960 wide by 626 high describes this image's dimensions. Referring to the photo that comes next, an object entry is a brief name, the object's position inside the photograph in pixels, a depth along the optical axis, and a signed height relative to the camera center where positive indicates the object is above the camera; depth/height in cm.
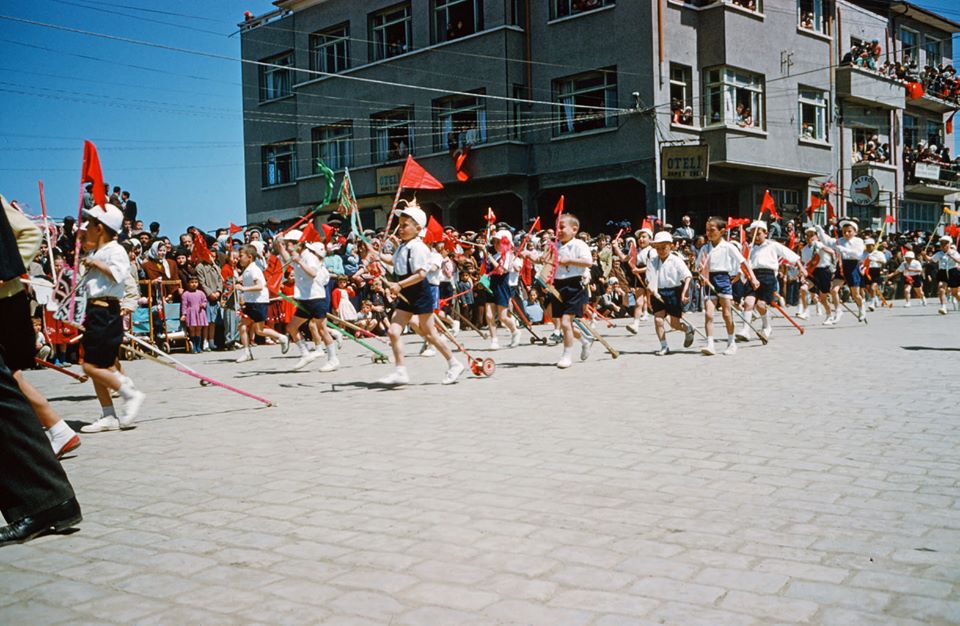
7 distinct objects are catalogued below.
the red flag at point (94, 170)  797 +116
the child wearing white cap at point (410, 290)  1009 +6
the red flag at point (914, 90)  3641 +764
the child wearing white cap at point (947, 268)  2077 +31
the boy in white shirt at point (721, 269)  1335 +27
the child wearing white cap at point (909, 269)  2781 +41
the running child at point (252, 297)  1420 +4
